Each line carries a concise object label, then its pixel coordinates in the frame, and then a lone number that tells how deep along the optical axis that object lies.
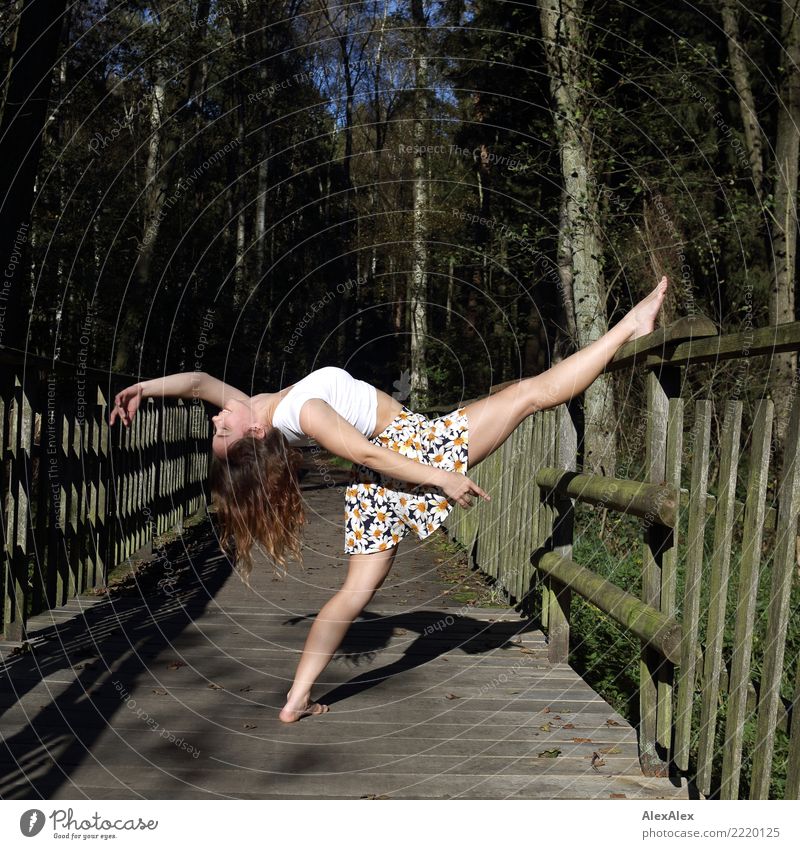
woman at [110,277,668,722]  4.08
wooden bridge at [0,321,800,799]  3.12
